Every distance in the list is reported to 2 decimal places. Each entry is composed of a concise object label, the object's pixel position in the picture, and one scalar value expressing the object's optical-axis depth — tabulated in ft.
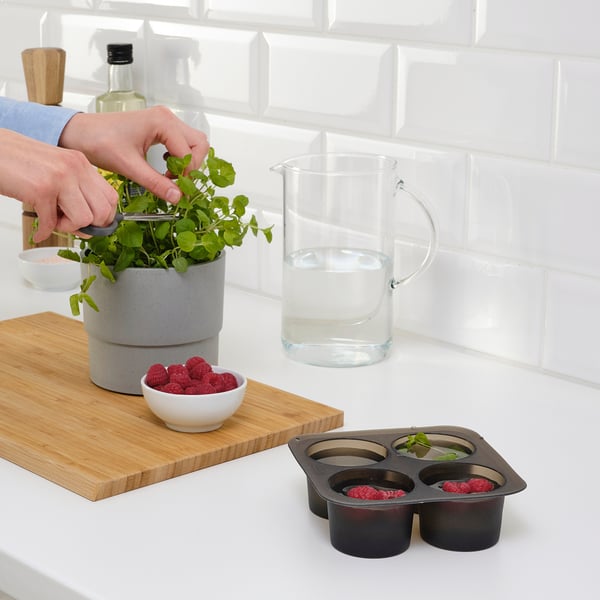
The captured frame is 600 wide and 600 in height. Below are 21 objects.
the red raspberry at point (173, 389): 7.63
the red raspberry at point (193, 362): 7.72
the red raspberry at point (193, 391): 7.63
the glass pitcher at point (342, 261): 8.28
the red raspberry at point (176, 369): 7.70
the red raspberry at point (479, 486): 7.04
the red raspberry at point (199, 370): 7.70
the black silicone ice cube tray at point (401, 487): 6.98
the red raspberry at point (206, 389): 7.63
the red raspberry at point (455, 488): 7.03
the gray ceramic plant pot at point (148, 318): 7.89
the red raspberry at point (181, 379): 7.65
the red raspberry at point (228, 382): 7.67
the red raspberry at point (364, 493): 6.99
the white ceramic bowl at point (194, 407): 7.60
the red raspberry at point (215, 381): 7.66
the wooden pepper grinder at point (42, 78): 9.42
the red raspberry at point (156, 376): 7.68
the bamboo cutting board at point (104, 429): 7.41
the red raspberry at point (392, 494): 7.01
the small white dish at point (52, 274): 9.14
